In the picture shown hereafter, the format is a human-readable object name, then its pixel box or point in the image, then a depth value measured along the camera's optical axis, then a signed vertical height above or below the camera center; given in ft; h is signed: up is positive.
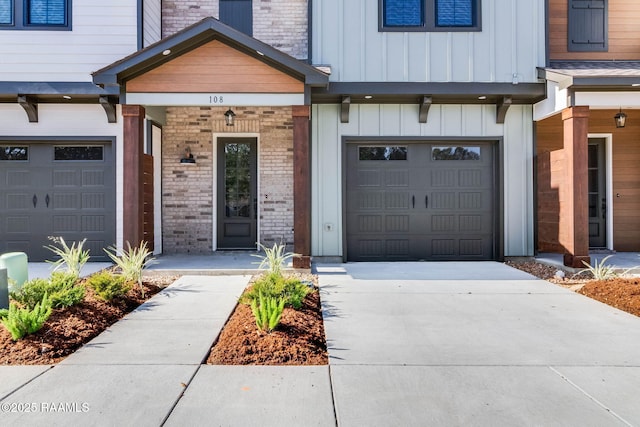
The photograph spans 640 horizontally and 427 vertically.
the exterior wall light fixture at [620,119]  26.81 +5.82
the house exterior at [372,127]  25.53 +5.41
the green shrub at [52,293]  14.30 -2.63
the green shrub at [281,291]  15.12 -2.76
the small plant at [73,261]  17.82 -1.96
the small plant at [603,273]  20.18 -2.89
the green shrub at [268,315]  12.39 -2.95
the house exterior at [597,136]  26.04 +5.18
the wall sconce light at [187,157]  28.94 +3.88
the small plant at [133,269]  18.62 -2.34
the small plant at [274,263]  19.29 -2.22
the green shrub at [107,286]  15.89 -2.68
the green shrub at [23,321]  11.71 -2.92
